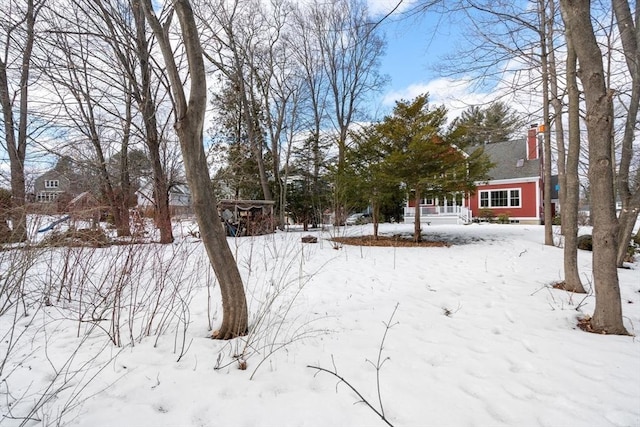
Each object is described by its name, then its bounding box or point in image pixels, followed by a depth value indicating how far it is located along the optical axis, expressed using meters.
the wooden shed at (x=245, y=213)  10.02
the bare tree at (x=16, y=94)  5.65
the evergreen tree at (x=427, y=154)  8.11
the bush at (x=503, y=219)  17.70
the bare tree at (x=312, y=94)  15.08
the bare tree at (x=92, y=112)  6.12
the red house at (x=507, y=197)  17.64
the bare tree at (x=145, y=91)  6.75
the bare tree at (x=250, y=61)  10.82
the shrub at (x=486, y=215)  18.47
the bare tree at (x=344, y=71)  15.58
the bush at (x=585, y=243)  7.70
